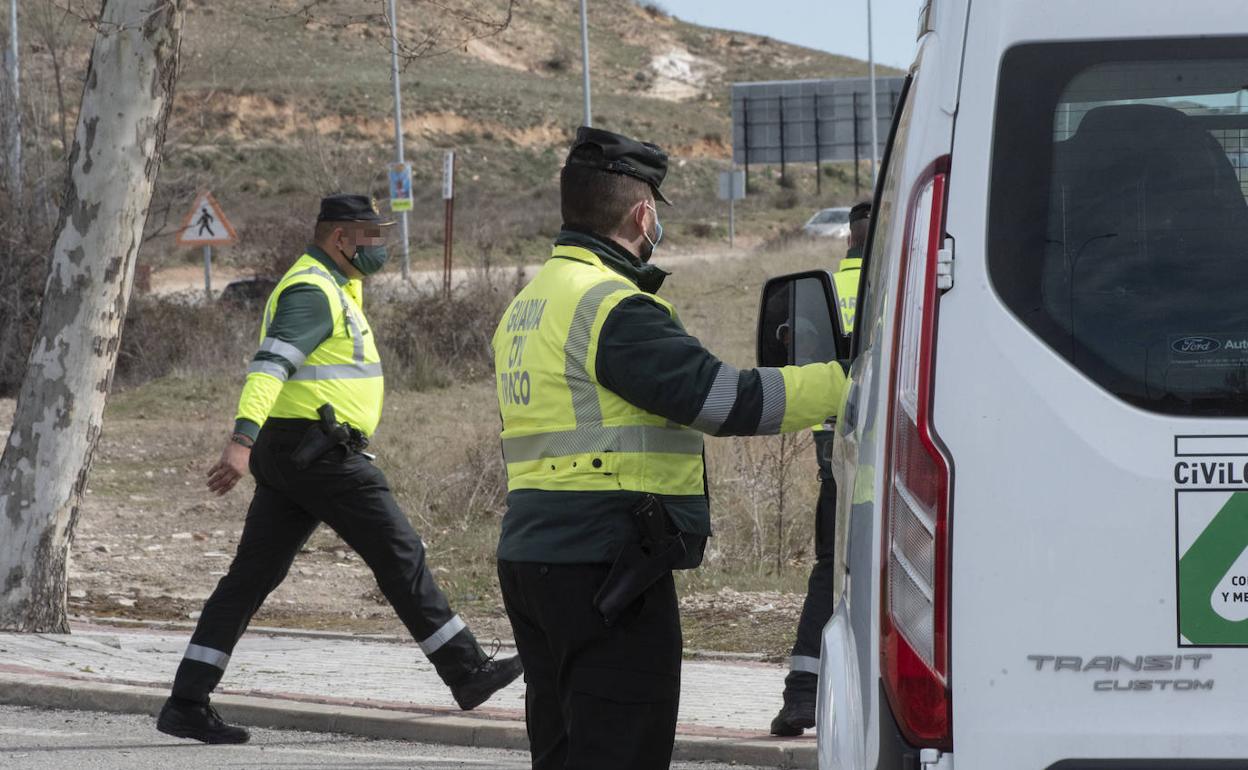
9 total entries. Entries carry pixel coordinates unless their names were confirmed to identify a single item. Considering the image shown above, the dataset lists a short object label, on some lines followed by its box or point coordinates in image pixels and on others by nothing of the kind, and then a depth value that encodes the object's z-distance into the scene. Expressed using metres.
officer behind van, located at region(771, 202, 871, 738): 11.49
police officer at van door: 7.11
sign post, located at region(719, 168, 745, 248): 82.44
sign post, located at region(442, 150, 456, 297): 41.50
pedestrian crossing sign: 40.72
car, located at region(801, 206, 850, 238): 100.32
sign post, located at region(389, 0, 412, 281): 51.81
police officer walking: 12.27
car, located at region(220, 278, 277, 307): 45.53
